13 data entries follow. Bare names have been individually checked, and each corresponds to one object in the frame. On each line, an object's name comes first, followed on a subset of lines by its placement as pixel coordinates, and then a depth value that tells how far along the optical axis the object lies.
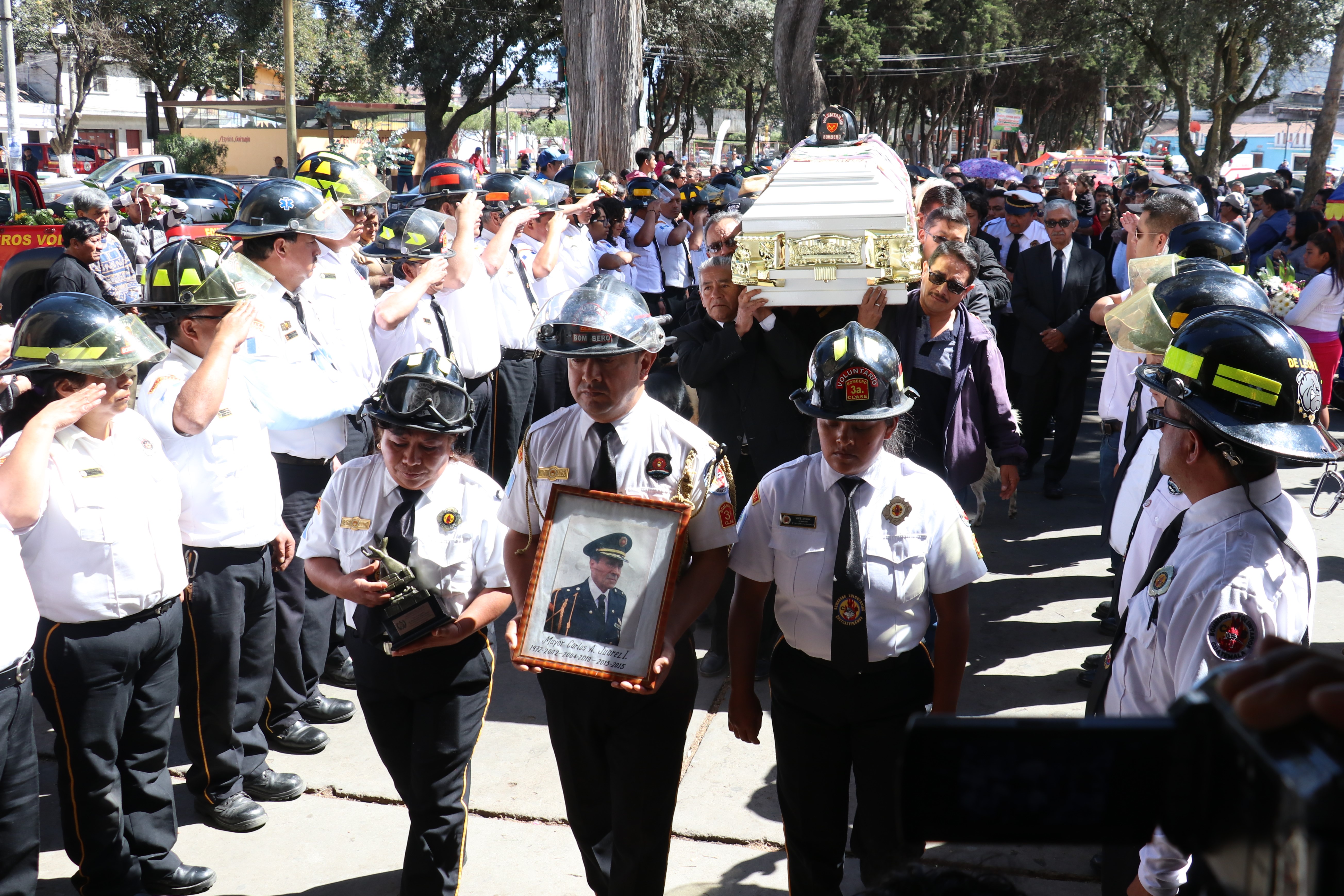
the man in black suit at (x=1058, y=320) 7.62
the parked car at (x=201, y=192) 19.25
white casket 4.05
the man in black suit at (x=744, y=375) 4.62
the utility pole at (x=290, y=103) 17.48
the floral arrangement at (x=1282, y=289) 7.55
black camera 0.82
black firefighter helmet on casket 5.19
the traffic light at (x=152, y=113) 27.22
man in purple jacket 4.69
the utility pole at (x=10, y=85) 21.30
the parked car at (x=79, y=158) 34.12
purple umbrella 18.86
